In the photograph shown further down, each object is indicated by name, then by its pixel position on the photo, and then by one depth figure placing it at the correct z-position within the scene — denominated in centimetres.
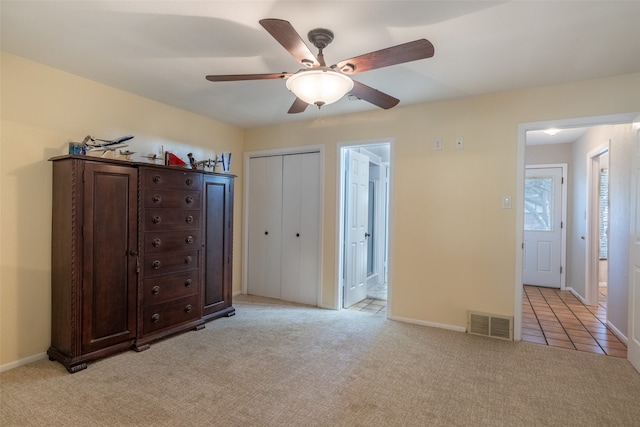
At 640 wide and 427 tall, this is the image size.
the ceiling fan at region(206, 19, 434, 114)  163
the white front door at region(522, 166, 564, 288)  538
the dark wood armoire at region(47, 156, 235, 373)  252
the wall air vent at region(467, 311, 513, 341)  314
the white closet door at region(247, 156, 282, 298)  452
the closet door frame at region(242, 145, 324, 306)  433
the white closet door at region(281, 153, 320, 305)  421
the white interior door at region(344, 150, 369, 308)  416
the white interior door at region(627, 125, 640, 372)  260
